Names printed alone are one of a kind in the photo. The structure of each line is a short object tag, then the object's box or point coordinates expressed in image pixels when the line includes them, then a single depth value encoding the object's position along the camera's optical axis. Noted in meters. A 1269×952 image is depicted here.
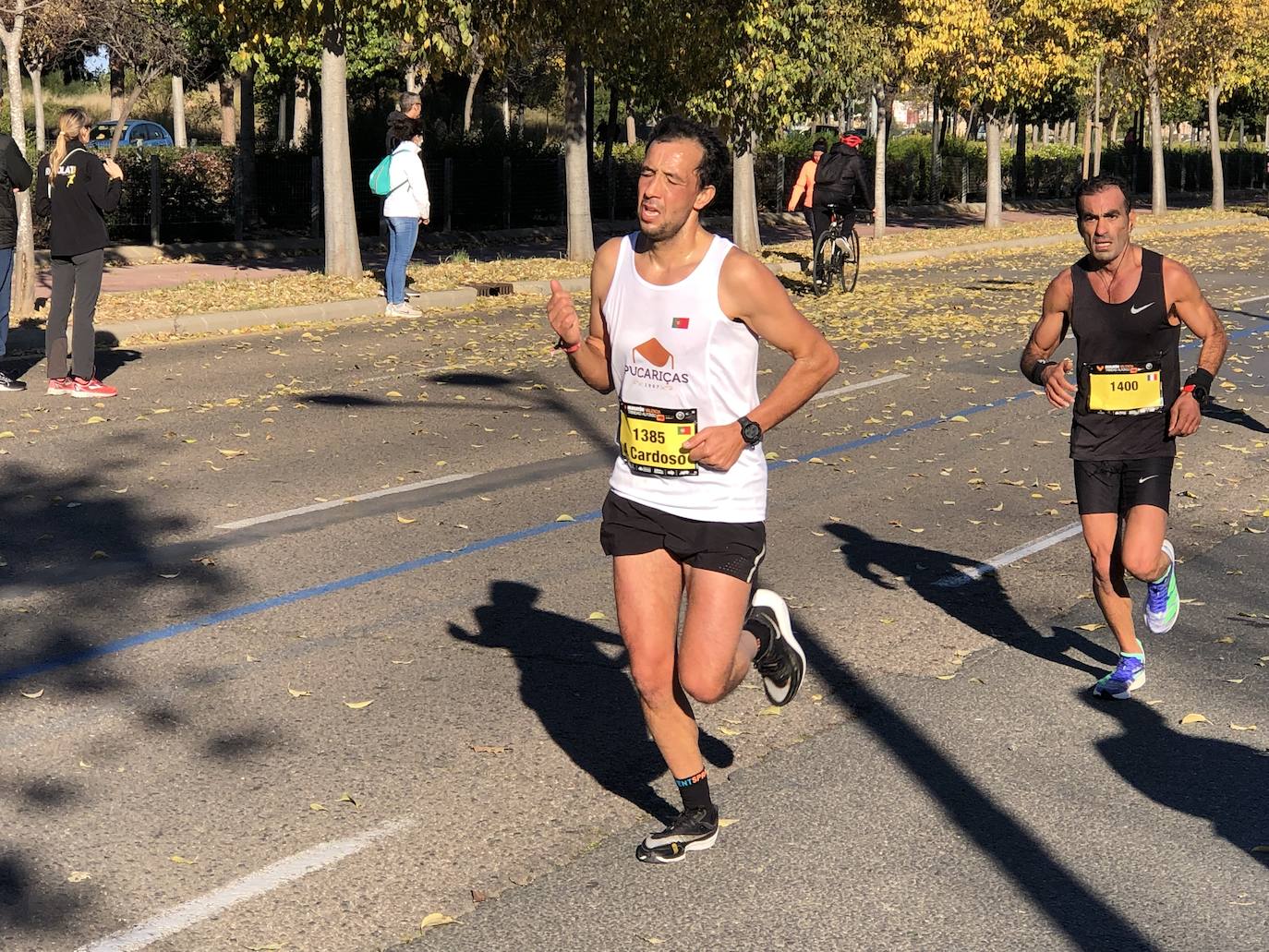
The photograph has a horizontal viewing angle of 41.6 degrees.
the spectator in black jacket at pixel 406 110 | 17.39
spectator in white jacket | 17.42
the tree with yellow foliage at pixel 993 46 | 33.12
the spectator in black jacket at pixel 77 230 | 12.30
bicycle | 21.06
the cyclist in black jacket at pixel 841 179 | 20.52
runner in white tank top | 4.48
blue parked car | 47.78
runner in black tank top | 5.98
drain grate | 20.69
